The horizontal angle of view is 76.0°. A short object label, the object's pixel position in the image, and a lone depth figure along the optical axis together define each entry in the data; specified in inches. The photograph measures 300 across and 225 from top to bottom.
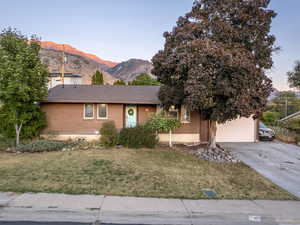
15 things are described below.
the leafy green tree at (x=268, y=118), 870.4
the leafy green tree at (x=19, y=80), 384.8
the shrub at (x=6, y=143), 418.9
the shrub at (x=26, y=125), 438.6
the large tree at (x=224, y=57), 327.6
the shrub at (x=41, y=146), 393.1
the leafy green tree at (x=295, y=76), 1090.2
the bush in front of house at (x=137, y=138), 426.0
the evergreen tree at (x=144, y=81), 1122.0
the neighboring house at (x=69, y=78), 1173.0
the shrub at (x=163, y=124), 439.2
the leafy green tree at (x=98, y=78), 1039.0
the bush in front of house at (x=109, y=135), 435.2
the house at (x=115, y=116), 506.0
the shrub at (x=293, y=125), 550.4
